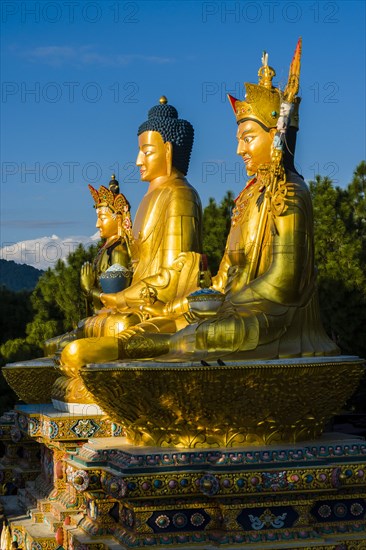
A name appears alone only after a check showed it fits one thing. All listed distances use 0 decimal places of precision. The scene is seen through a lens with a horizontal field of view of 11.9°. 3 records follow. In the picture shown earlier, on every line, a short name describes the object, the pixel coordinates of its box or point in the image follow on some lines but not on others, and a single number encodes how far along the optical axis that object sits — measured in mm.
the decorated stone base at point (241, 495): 12302
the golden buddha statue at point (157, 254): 16922
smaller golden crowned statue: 21140
